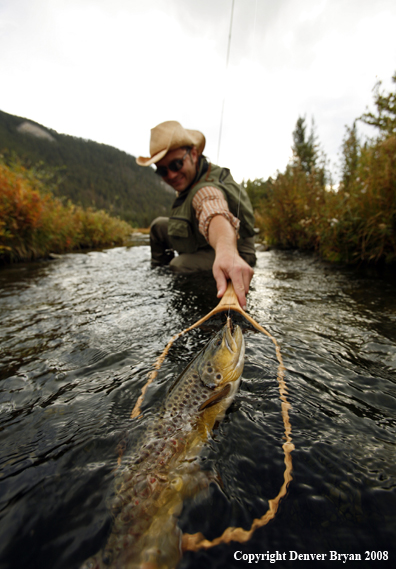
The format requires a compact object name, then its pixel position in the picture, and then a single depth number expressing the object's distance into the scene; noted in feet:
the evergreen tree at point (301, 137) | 119.04
